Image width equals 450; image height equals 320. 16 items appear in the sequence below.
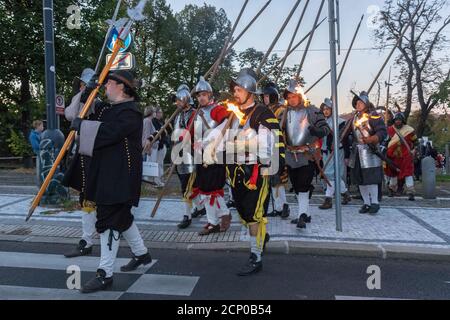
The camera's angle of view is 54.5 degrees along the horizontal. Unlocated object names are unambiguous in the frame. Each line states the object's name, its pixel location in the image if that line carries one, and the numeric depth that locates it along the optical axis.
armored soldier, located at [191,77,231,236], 6.06
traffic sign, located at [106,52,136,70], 6.21
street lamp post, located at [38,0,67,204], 7.79
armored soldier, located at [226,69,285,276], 4.49
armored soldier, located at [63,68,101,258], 4.46
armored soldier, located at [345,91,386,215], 7.23
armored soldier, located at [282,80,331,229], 6.30
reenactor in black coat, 3.87
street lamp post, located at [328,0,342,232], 6.04
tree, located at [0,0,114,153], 19.86
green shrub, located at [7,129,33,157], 20.77
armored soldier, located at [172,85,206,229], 6.36
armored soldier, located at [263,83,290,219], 6.72
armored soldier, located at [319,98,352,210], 8.21
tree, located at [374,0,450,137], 20.59
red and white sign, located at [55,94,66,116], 8.30
